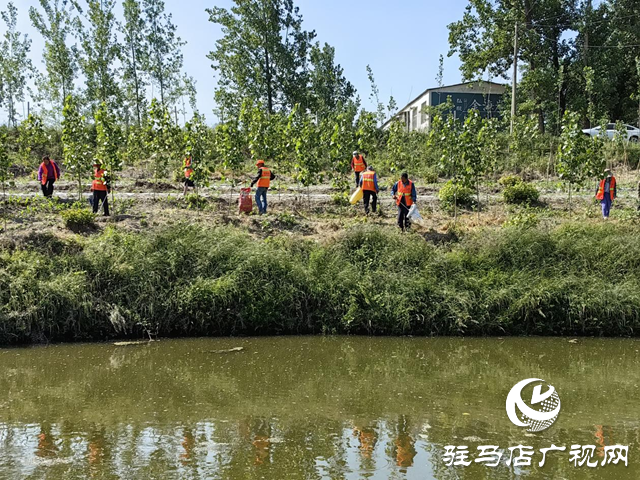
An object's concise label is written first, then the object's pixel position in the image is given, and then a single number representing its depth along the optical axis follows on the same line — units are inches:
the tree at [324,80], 1537.9
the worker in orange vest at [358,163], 741.3
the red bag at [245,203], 717.9
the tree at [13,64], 1407.5
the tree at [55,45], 1318.9
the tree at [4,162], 653.7
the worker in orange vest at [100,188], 668.1
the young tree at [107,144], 676.1
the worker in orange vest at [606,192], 699.4
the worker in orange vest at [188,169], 712.4
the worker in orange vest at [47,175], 732.0
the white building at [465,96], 1664.6
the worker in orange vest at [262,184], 687.1
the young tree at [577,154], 711.1
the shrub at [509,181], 856.3
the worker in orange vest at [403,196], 638.5
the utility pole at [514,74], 1246.2
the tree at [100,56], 1317.7
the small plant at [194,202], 726.3
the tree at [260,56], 1461.6
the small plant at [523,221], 650.2
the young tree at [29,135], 799.7
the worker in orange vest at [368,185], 700.0
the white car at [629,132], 1193.7
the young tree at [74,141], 684.7
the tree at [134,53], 1375.5
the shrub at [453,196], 746.8
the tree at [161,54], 1407.5
